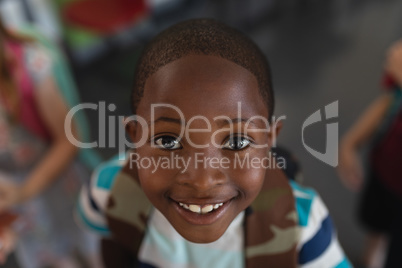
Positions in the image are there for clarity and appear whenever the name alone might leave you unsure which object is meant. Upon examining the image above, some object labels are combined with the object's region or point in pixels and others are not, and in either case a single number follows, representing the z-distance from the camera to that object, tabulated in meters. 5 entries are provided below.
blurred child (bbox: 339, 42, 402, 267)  1.01
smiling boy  0.41
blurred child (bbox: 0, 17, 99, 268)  0.90
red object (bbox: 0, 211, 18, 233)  0.76
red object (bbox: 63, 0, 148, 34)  2.03
